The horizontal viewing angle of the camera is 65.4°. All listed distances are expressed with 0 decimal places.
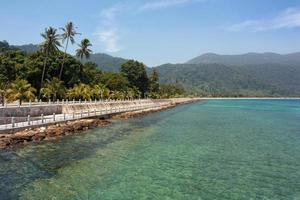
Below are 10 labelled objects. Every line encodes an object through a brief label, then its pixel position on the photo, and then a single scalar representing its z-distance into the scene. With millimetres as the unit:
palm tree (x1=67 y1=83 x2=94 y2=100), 46326
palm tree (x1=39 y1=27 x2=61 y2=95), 42307
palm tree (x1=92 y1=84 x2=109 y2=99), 53242
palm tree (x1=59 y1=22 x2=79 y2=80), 44462
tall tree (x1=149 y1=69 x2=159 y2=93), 102598
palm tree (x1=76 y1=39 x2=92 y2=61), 54365
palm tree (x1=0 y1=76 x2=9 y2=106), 32399
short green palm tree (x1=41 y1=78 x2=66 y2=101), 41561
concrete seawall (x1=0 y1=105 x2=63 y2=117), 24945
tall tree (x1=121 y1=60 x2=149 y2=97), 86354
